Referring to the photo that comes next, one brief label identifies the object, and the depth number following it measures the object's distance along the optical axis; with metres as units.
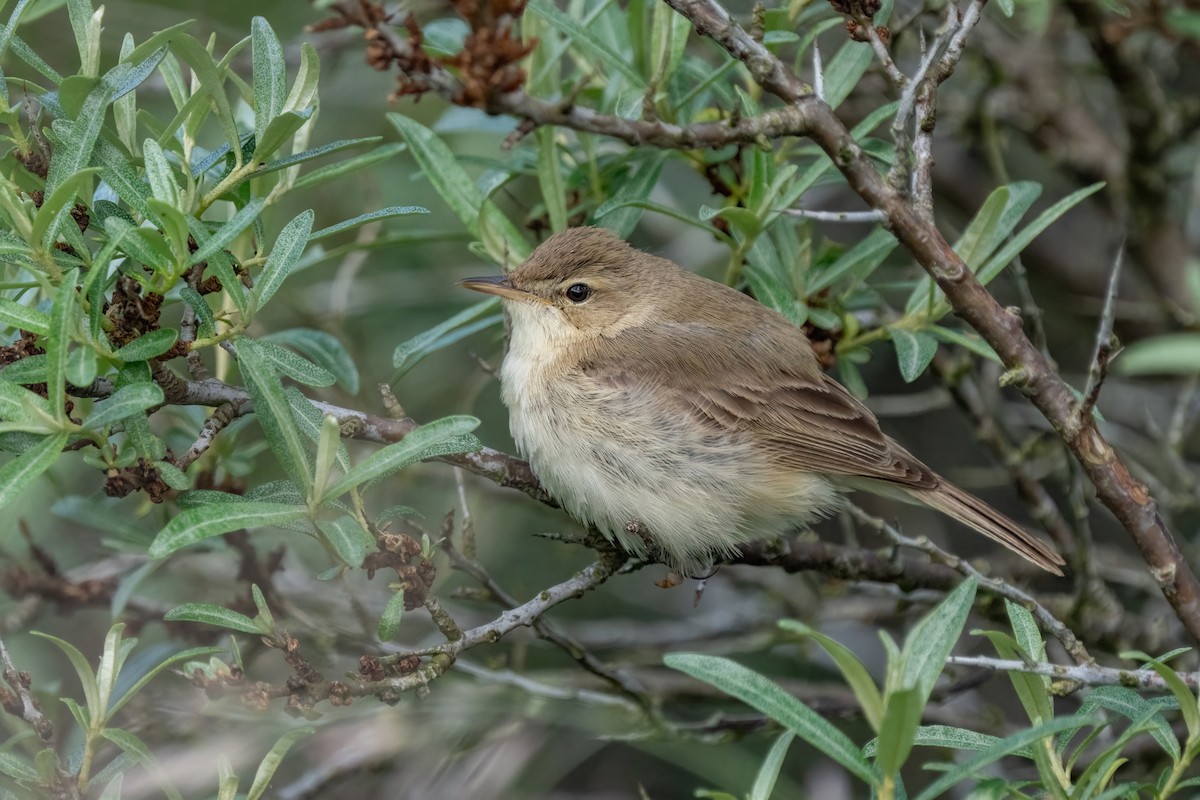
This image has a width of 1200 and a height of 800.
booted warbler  7.52
